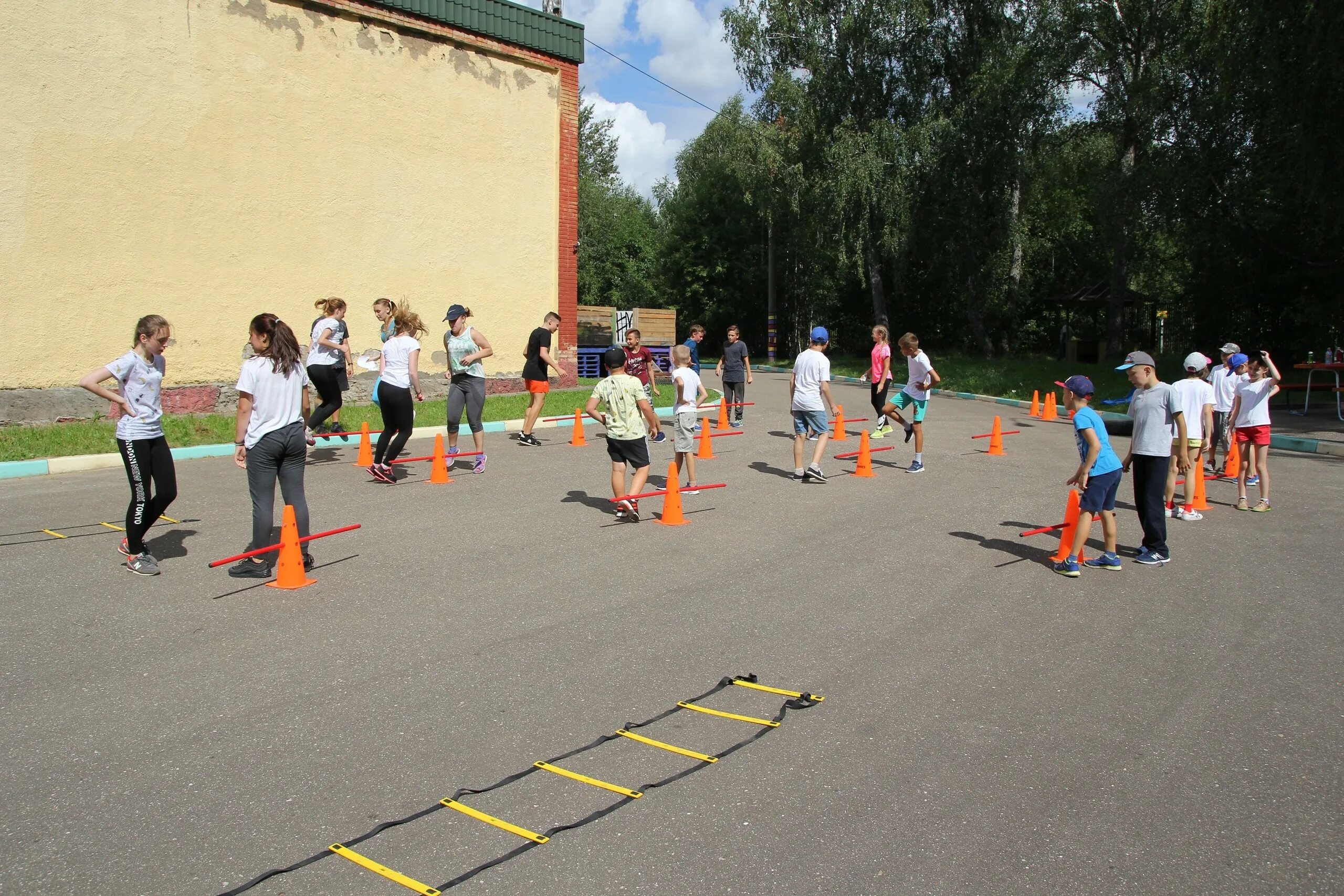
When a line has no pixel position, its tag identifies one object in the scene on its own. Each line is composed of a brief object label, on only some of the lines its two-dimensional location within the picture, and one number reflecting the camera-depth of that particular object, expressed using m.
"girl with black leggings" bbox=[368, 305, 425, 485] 10.57
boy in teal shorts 13.00
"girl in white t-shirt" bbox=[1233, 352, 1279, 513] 10.16
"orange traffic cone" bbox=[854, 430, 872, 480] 12.11
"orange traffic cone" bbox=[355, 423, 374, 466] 12.23
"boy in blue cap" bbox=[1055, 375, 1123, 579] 7.55
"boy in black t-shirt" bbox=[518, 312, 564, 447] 13.90
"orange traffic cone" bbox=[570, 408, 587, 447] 14.40
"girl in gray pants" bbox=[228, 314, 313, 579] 6.99
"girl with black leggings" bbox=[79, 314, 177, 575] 7.10
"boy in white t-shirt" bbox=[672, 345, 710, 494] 10.75
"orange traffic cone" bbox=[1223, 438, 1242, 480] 12.12
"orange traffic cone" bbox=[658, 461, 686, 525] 9.16
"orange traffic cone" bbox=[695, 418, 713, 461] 13.36
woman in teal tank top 11.77
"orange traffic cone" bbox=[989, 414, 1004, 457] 14.20
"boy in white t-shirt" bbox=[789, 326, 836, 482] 11.45
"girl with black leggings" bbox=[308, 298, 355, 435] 11.77
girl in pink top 14.57
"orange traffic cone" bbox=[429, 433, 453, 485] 10.99
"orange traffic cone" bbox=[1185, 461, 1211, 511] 10.22
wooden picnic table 19.20
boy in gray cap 8.02
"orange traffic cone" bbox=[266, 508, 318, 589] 6.87
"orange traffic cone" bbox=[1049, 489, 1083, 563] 7.88
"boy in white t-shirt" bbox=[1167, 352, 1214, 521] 10.12
